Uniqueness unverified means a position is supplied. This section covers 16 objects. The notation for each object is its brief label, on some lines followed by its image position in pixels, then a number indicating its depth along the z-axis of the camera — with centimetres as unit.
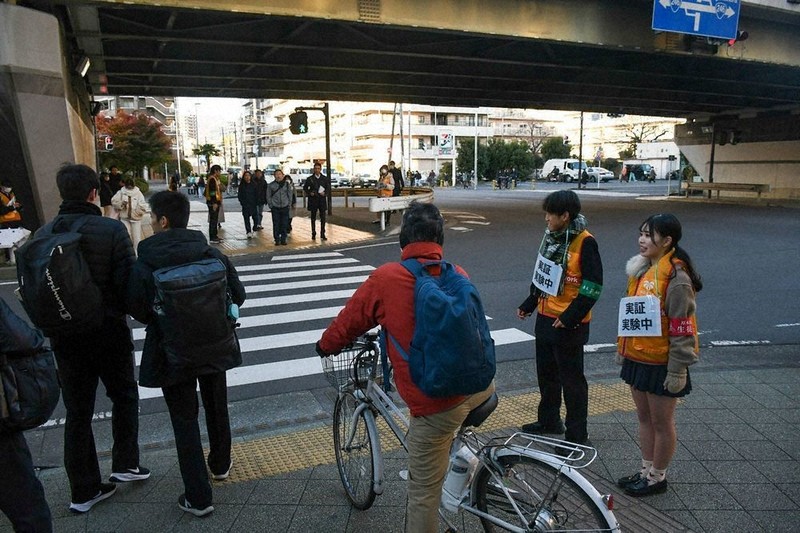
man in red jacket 254
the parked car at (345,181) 5484
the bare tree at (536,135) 8841
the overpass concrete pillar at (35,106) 1072
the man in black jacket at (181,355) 321
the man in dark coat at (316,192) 1584
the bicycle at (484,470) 251
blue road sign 1382
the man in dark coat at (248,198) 1656
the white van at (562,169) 5791
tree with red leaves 4366
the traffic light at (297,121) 1991
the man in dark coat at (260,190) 1712
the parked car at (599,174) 5625
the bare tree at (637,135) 7756
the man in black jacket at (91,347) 333
